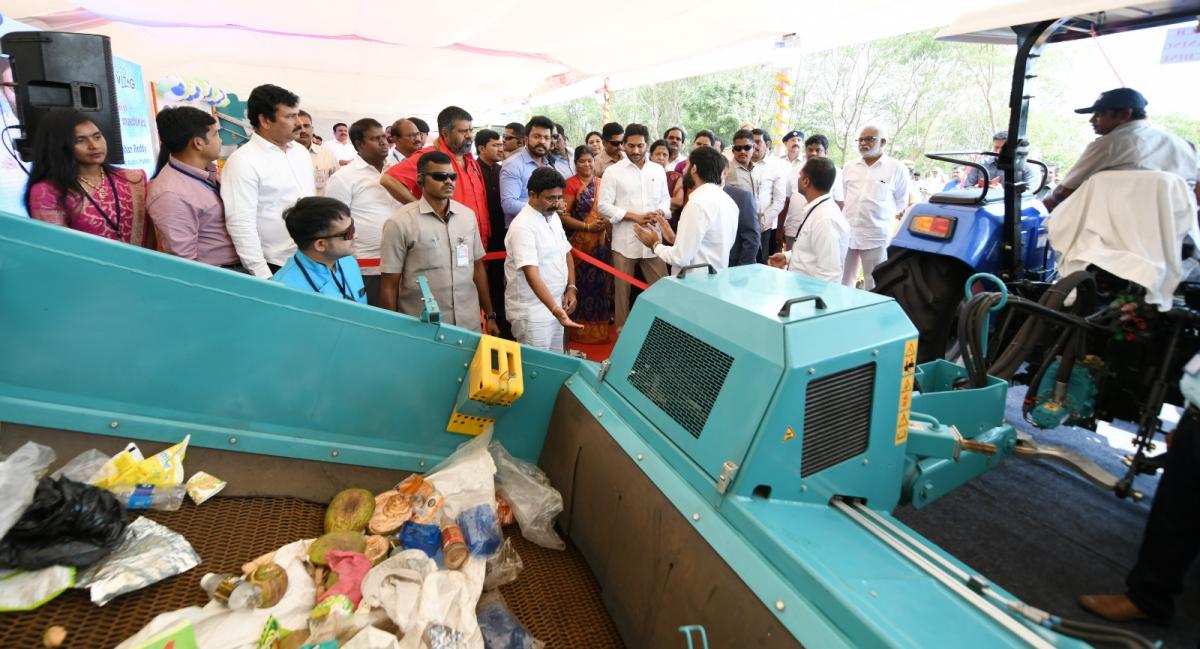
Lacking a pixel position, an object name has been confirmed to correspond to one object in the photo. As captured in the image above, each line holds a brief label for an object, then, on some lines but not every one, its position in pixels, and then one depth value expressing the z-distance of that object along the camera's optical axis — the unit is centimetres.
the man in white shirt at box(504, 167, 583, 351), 311
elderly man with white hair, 528
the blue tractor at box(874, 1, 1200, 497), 242
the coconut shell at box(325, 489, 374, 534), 165
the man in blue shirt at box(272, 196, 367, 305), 214
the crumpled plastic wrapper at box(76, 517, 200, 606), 124
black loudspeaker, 293
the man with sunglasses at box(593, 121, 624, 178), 541
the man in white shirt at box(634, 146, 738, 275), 353
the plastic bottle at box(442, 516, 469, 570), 154
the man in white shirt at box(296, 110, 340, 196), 734
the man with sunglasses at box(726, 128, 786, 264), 562
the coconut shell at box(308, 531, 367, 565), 149
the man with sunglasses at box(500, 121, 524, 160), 534
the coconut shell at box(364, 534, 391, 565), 154
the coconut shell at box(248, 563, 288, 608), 133
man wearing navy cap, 262
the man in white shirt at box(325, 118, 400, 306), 358
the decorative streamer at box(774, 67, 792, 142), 798
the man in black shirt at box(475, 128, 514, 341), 460
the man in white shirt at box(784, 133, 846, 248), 619
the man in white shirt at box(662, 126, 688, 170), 634
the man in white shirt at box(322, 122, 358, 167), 899
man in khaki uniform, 273
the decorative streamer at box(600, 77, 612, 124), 1096
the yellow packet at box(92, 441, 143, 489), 144
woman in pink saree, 243
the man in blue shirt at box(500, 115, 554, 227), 435
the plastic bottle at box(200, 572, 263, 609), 128
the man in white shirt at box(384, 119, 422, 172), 407
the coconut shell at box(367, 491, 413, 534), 165
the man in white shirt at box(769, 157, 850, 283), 344
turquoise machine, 117
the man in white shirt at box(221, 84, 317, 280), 278
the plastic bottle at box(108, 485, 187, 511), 144
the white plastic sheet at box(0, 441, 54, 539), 119
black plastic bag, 121
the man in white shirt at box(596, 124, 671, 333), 458
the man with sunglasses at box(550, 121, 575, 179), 521
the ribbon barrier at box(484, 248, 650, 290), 374
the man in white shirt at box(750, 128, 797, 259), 608
